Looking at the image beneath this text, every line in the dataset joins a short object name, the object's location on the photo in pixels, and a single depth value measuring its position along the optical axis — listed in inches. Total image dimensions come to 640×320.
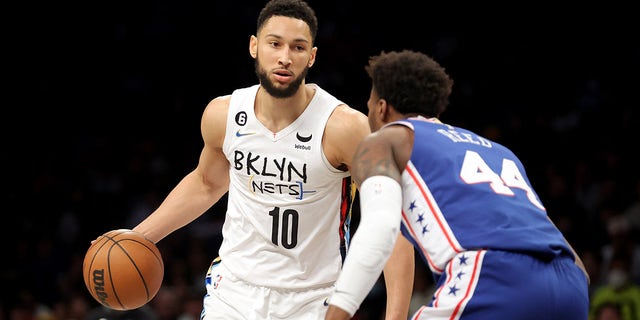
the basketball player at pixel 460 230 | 232.5
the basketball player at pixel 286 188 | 331.9
